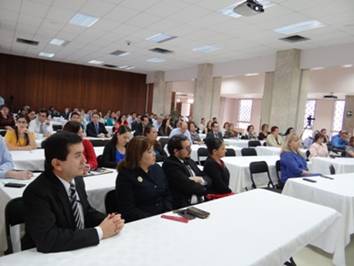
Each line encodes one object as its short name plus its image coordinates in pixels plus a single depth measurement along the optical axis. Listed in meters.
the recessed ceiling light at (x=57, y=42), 10.62
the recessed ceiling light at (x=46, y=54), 14.16
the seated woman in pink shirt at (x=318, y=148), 6.72
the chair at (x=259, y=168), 4.53
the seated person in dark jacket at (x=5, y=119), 7.24
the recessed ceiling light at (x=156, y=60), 12.59
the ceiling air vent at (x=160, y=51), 10.62
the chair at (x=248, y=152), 6.21
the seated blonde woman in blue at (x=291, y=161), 4.56
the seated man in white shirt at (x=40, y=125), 6.62
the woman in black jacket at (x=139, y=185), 2.35
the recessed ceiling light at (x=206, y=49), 9.58
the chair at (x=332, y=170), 5.35
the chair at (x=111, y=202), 2.49
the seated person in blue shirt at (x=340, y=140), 9.18
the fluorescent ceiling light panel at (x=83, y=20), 7.44
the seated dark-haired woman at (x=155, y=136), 4.58
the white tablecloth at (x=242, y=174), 4.77
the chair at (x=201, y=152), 6.00
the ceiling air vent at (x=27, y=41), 11.18
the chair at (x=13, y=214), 1.83
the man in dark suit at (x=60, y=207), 1.49
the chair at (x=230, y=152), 5.99
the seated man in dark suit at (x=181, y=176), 2.93
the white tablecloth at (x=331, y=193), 3.16
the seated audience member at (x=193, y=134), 7.99
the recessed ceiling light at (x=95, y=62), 15.20
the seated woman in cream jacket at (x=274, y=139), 8.20
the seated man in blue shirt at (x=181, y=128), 7.05
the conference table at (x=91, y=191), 2.21
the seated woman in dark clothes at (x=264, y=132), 9.30
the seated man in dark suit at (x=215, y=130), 8.25
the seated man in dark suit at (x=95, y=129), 7.82
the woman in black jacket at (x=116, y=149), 3.98
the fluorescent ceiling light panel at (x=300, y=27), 6.53
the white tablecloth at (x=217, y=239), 1.50
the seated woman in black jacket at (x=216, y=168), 3.44
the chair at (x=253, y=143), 8.17
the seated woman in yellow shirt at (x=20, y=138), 4.65
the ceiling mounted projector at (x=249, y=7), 4.89
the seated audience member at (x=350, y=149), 7.49
